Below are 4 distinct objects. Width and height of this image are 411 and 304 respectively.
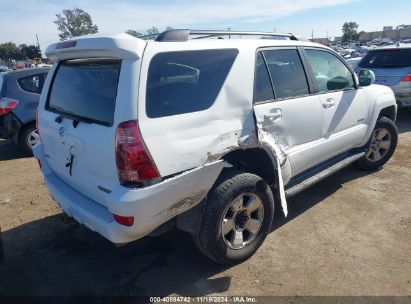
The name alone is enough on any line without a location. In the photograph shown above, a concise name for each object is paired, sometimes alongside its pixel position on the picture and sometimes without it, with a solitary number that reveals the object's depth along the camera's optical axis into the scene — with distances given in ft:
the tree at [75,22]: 253.85
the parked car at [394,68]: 25.35
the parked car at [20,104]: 21.16
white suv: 7.99
